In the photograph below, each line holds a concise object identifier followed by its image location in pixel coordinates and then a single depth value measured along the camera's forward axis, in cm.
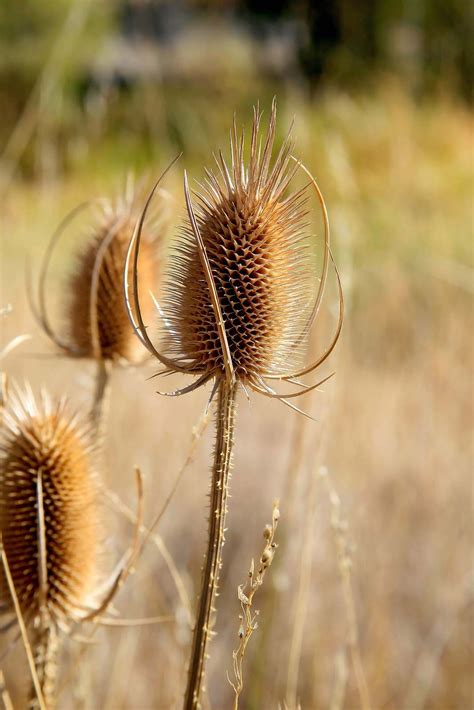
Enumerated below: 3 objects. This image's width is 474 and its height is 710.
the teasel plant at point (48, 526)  79
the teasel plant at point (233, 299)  71
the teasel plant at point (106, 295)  87
